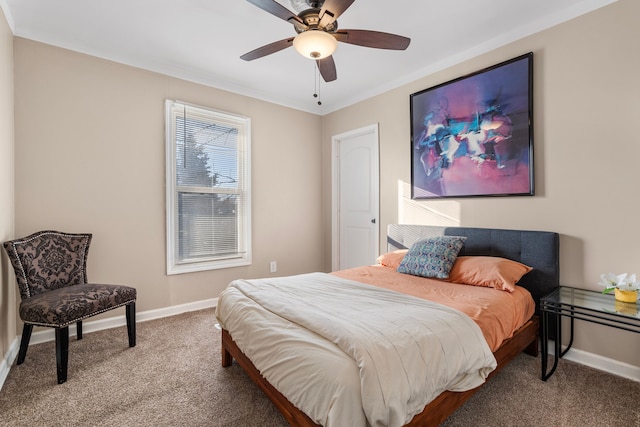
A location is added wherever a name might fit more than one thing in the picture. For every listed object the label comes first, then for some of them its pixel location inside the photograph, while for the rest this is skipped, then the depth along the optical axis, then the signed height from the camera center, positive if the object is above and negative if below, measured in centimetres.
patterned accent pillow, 243 -39
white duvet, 110 -61
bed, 115 -62
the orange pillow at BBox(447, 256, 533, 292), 217 -46
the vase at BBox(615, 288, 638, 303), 183 -53
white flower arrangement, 183 -45
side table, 174 -61
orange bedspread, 172 -57
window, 322 +27
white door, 382 +18
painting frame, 248 +70
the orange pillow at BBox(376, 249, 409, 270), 288 -47
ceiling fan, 166 +111
